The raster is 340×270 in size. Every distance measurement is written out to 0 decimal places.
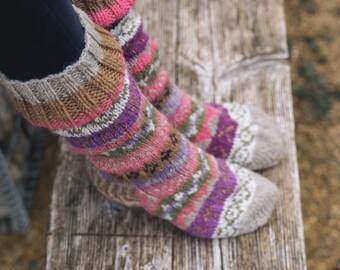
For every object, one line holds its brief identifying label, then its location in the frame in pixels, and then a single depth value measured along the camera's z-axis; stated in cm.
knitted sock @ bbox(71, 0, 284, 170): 105
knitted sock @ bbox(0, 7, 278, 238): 86
